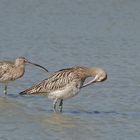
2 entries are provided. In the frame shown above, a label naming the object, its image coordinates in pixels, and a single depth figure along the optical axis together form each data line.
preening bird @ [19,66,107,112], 12.94
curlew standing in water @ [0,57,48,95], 14.64
